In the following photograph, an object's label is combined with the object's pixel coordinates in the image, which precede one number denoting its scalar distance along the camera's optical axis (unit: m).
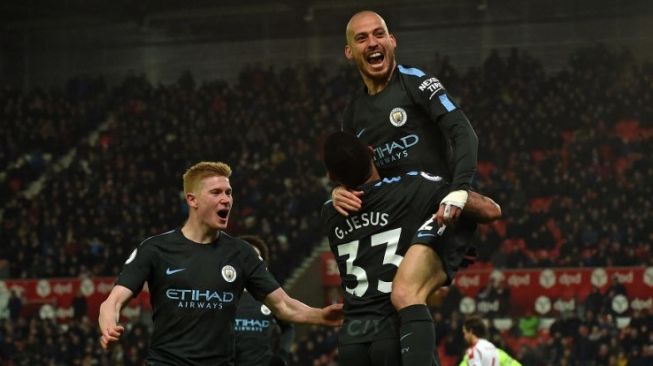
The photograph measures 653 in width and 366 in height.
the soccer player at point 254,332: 9.87
